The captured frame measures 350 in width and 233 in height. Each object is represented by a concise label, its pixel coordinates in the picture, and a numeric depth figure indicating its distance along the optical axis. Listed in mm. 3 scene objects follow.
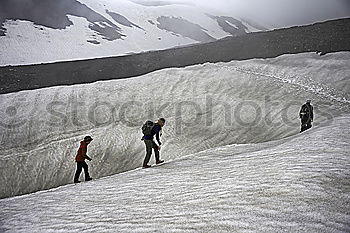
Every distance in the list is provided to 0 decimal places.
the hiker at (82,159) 12445
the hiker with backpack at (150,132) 11016
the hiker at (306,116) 15180
